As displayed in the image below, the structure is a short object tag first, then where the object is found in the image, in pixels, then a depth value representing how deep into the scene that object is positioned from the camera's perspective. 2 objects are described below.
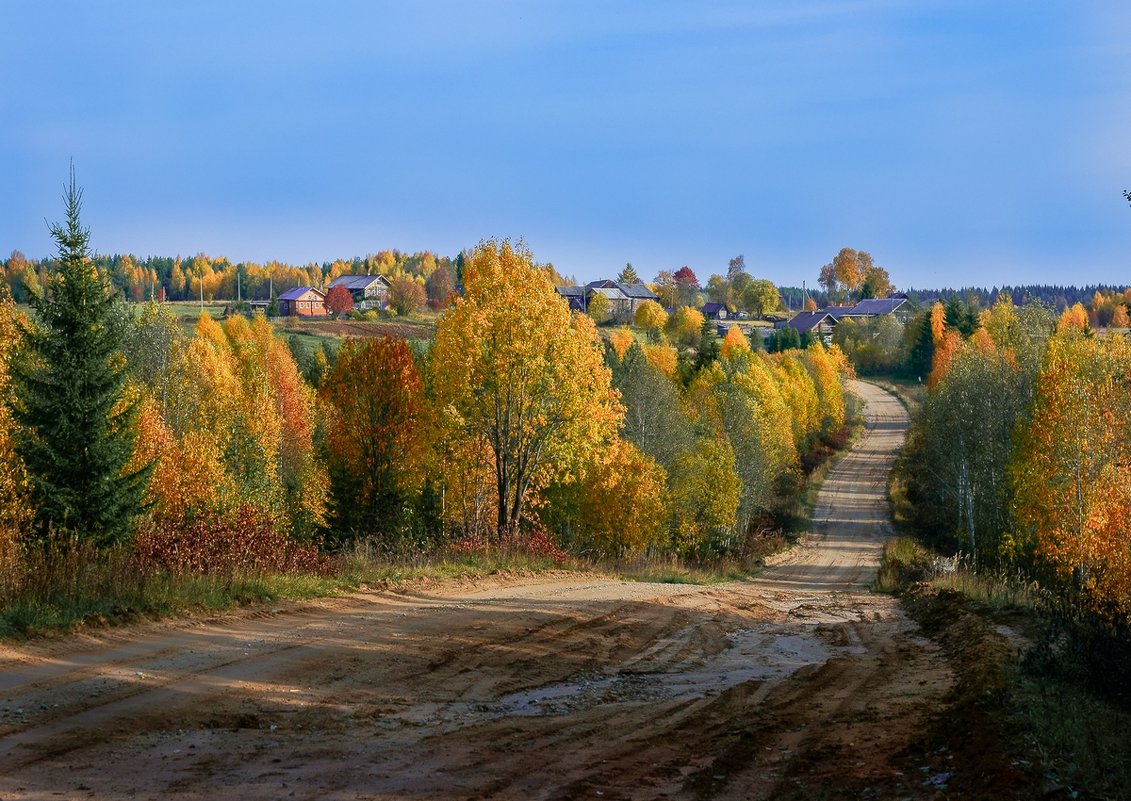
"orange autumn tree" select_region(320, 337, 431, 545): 41.00
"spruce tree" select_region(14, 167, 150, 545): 25.08
